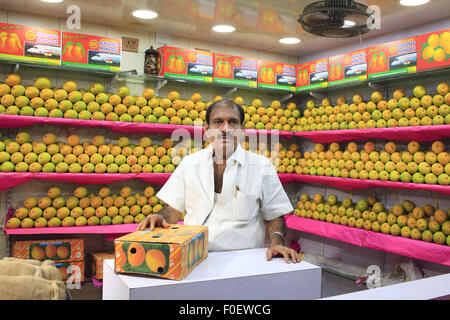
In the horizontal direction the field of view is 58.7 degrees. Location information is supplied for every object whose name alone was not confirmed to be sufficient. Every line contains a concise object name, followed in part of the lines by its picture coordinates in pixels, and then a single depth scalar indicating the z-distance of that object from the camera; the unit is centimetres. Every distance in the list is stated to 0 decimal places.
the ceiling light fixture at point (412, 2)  365
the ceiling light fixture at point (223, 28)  456
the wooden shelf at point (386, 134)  367
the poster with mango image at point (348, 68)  443
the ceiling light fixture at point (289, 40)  502
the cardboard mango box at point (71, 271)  400
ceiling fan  257
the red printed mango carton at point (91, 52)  405
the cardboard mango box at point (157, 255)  110
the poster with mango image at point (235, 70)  482
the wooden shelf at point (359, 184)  362
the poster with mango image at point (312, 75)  494
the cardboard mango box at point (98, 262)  411
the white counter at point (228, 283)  106
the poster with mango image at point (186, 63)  454
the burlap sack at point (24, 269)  104
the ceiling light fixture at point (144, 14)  415
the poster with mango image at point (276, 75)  514
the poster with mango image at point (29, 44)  378
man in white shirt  192
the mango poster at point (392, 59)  391
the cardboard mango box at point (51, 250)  389
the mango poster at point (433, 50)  358
